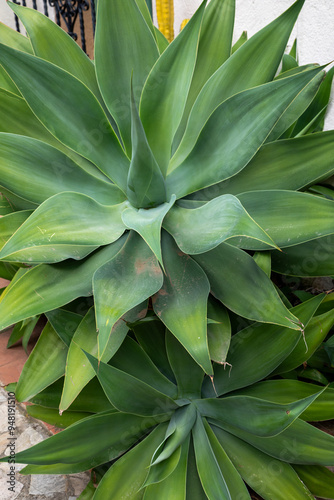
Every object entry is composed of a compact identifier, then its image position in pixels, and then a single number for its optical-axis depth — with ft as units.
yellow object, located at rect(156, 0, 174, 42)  8.86
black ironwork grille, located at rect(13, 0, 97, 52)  10.59
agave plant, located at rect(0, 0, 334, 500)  3.16
